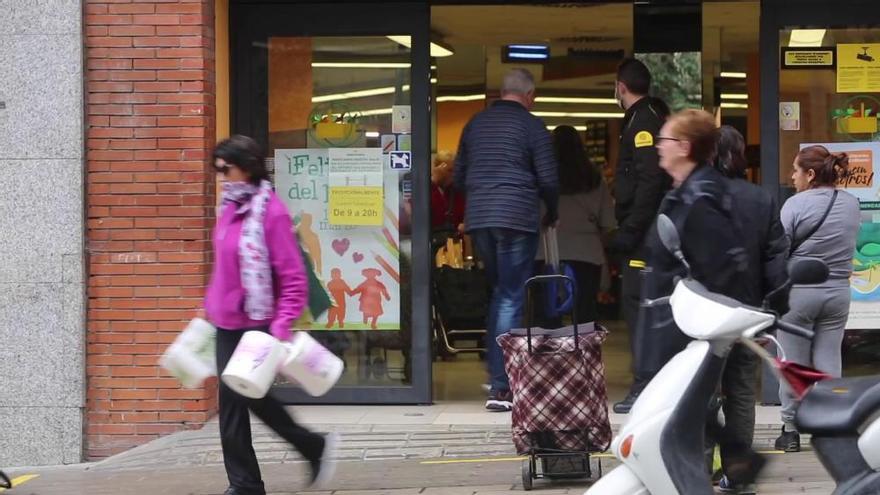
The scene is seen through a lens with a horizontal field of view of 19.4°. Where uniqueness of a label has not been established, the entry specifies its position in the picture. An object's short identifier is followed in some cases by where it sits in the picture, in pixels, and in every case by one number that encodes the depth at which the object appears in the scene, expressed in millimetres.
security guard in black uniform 15631
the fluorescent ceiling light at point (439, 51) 25395
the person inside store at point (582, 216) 18874
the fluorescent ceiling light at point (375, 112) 17440
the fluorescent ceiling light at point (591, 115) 31061
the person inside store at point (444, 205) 22246
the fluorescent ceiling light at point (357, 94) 17445
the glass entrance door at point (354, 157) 17317
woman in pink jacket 11859
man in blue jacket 16288
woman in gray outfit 14209
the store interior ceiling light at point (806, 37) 17160
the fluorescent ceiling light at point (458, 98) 29290
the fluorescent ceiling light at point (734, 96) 24385
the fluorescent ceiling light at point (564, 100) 30347
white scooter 8751
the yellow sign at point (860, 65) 17160
